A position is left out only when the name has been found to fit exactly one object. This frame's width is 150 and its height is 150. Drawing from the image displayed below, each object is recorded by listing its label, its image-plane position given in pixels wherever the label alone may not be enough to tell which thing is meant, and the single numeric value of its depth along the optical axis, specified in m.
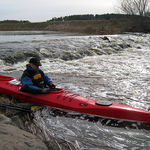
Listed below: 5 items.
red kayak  3.02
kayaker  3.65
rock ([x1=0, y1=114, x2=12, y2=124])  2.42
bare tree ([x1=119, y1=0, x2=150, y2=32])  23.73
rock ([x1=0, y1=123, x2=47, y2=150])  1.68
